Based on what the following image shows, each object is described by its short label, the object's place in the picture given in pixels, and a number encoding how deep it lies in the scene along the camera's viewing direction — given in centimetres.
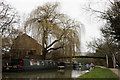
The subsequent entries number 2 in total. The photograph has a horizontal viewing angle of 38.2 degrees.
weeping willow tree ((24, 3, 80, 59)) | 2738
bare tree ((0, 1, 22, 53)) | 2206
